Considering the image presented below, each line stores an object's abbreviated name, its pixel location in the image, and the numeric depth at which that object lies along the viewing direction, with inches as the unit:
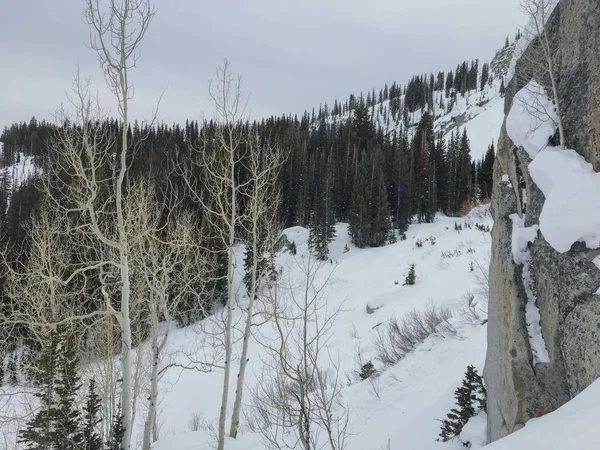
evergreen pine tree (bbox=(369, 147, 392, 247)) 1412.4
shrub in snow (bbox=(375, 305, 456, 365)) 468.6
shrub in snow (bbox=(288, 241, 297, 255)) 1289.4
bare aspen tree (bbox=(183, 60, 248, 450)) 366.3
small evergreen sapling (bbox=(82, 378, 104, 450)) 344.7
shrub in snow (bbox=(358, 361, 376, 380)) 453.4
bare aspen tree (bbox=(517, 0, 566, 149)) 177.8
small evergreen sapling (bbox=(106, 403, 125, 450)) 321.1
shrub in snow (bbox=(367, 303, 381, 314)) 727.7
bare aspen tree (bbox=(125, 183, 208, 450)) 337.1
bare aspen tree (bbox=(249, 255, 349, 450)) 201.5
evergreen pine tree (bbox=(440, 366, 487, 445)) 256.7
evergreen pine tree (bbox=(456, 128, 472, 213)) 1835.6
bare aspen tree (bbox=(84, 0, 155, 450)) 293.7
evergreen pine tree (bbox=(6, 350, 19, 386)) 731.9
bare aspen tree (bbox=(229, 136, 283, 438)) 382.6
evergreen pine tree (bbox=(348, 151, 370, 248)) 1412.4
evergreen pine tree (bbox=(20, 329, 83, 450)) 317.1
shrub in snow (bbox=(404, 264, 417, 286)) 779.4
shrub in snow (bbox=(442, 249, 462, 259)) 875.4
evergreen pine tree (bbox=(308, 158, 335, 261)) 1338.6
